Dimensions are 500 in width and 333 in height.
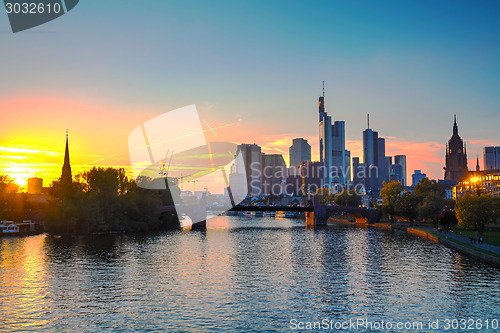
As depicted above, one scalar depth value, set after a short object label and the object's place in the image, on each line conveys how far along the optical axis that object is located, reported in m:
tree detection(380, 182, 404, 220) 174.25
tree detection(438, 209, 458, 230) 118.56
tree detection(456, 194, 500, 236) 98.44
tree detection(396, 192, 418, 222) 163.00
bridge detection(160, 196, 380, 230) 174.50
